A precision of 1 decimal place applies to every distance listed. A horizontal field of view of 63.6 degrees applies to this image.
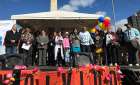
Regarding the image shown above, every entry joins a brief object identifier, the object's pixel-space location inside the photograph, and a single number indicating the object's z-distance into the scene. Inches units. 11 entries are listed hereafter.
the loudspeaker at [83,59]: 145.7
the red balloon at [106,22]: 181.2
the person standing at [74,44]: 150.2
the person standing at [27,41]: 156.3
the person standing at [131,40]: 154.7
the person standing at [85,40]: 162.0
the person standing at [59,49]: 161.7
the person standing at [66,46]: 160.6
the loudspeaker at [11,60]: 136.7
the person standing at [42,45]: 157.4
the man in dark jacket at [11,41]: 155.7
